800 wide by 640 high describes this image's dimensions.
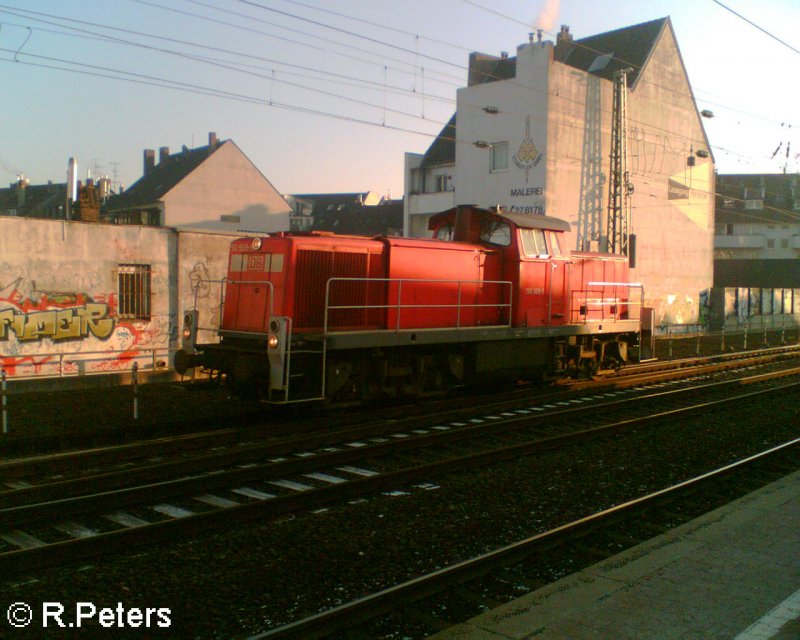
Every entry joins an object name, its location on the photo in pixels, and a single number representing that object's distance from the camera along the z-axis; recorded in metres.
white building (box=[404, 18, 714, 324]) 29.44
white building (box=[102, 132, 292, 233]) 40.56
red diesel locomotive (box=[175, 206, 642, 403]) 10.14
